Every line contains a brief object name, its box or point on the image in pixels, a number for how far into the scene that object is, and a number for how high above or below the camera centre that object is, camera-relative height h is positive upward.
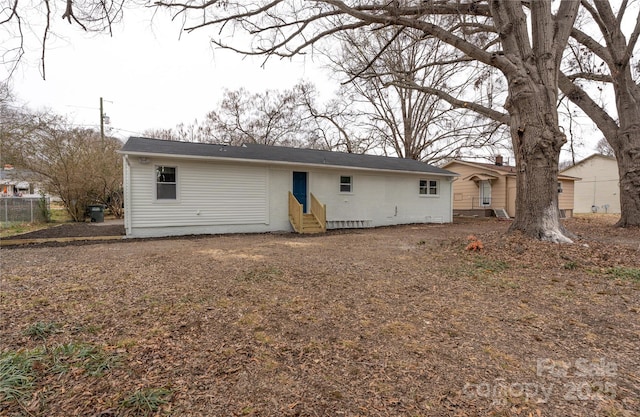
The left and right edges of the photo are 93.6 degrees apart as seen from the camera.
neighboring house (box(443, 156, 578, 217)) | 18.20 +0.81
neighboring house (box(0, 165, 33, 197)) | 13.62 +1.38
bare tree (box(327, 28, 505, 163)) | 18.31 +5.77
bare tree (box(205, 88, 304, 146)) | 24.55 +6.99
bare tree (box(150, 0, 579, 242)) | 6.62 +2.89
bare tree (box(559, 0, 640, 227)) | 10.07 +3.56
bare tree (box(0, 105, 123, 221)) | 12.88 +2.12
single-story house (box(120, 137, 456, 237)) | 9.41 +0.48
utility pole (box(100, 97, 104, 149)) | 18.00 +5.26
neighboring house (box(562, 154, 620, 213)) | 24.66 +1.36
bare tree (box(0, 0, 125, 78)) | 3.88 +2.46
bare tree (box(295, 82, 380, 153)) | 23.19 +6.51
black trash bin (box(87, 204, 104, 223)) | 13.51 -0.45
